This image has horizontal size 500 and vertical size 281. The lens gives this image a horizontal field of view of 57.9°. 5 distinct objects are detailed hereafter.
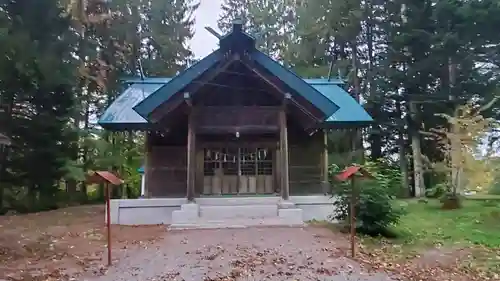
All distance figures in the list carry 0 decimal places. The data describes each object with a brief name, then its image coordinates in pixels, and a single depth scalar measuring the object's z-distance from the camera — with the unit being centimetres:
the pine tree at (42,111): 1513
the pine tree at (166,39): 2502
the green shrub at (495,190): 1813
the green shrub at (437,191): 1683
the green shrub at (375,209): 975
